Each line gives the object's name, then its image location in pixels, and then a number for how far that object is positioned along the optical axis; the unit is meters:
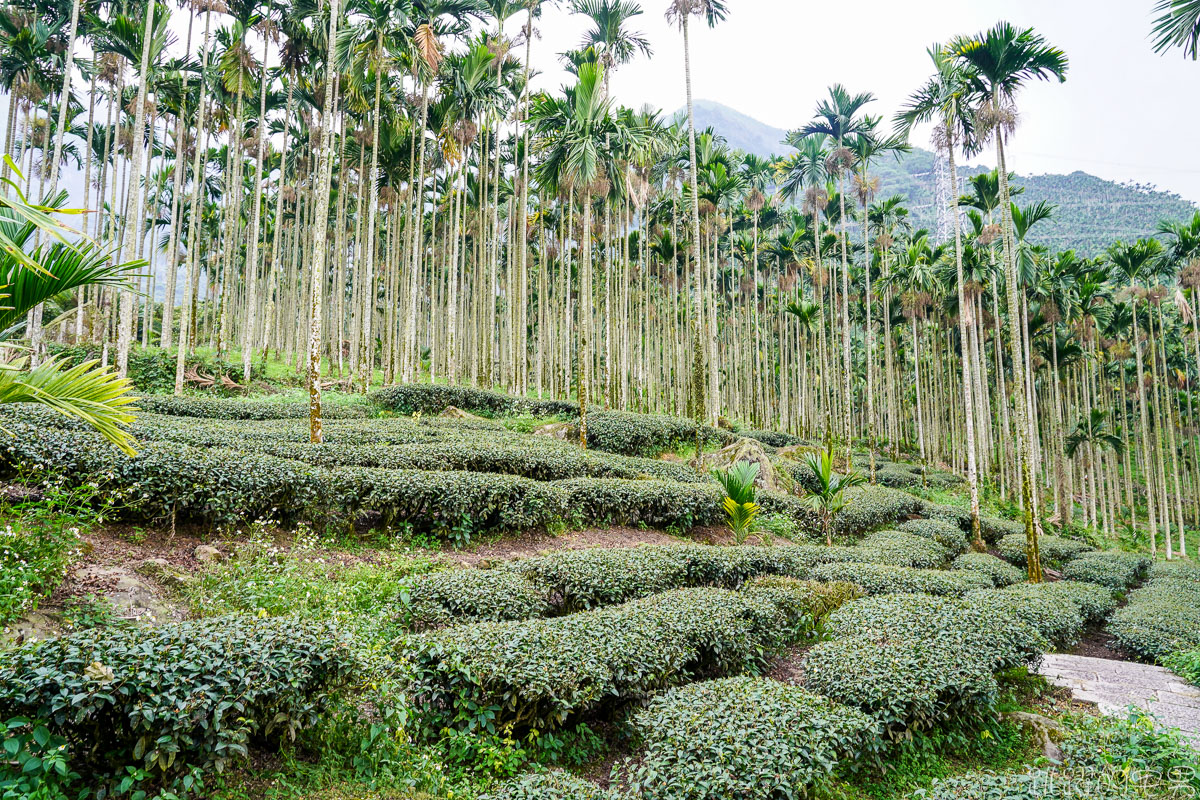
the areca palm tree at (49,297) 3.12
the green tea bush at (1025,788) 3.70
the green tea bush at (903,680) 5.10
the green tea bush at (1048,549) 16.20
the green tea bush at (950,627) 6.31
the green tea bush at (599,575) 6.97
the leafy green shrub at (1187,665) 7.51
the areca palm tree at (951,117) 15.95
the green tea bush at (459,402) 17.03
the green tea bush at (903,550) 11.59
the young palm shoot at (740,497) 10.85
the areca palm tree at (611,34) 19.59
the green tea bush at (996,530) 18.87
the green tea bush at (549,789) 3.66
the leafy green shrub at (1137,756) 3.96
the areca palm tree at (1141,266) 24.39
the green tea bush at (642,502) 10.97
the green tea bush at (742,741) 3.73
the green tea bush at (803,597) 7.36
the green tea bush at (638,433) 16.05
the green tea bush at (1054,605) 8.12
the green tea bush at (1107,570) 14.48
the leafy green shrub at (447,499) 8.43
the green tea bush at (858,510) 14.19
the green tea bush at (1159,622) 9.09
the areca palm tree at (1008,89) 12.62
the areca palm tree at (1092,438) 26.48
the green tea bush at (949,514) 17.95
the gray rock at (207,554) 6.40
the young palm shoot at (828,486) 12.22
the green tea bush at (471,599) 5.86
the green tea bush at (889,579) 9.02
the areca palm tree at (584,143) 14.60
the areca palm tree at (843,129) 24.20
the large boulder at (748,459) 15.51
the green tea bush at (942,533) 15.31
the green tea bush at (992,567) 12.21
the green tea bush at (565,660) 4.46
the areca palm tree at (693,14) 18.98
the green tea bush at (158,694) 2.97
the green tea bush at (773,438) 25.59
